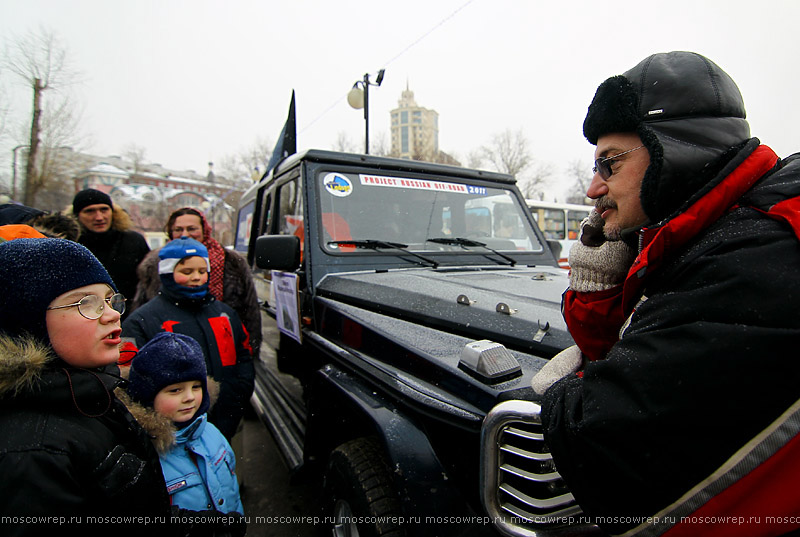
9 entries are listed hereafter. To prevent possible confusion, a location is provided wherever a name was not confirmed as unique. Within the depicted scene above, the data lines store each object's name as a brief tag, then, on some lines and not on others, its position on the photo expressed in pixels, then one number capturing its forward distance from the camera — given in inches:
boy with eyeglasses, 35.1
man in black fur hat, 25.3
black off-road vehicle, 46.5
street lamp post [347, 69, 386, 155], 322.0
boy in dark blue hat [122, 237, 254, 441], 89.5
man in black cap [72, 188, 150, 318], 130.0
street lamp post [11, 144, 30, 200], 510.0
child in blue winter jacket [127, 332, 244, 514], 63.6
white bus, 510.9
